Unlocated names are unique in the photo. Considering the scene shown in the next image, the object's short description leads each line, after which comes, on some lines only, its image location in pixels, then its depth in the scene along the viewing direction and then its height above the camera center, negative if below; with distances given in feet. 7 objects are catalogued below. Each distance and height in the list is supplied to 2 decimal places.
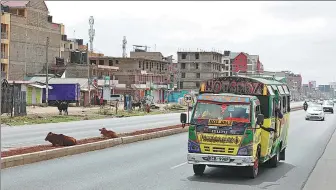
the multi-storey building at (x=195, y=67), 449.89 +20.08
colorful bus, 38.40 -2.83
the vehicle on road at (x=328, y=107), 245.04 -8.11
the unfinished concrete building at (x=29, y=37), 236.22 +24.96
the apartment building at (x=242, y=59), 538.02 +33.71
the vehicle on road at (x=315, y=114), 163.43 -7.76
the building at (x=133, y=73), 329.31 +10.33
